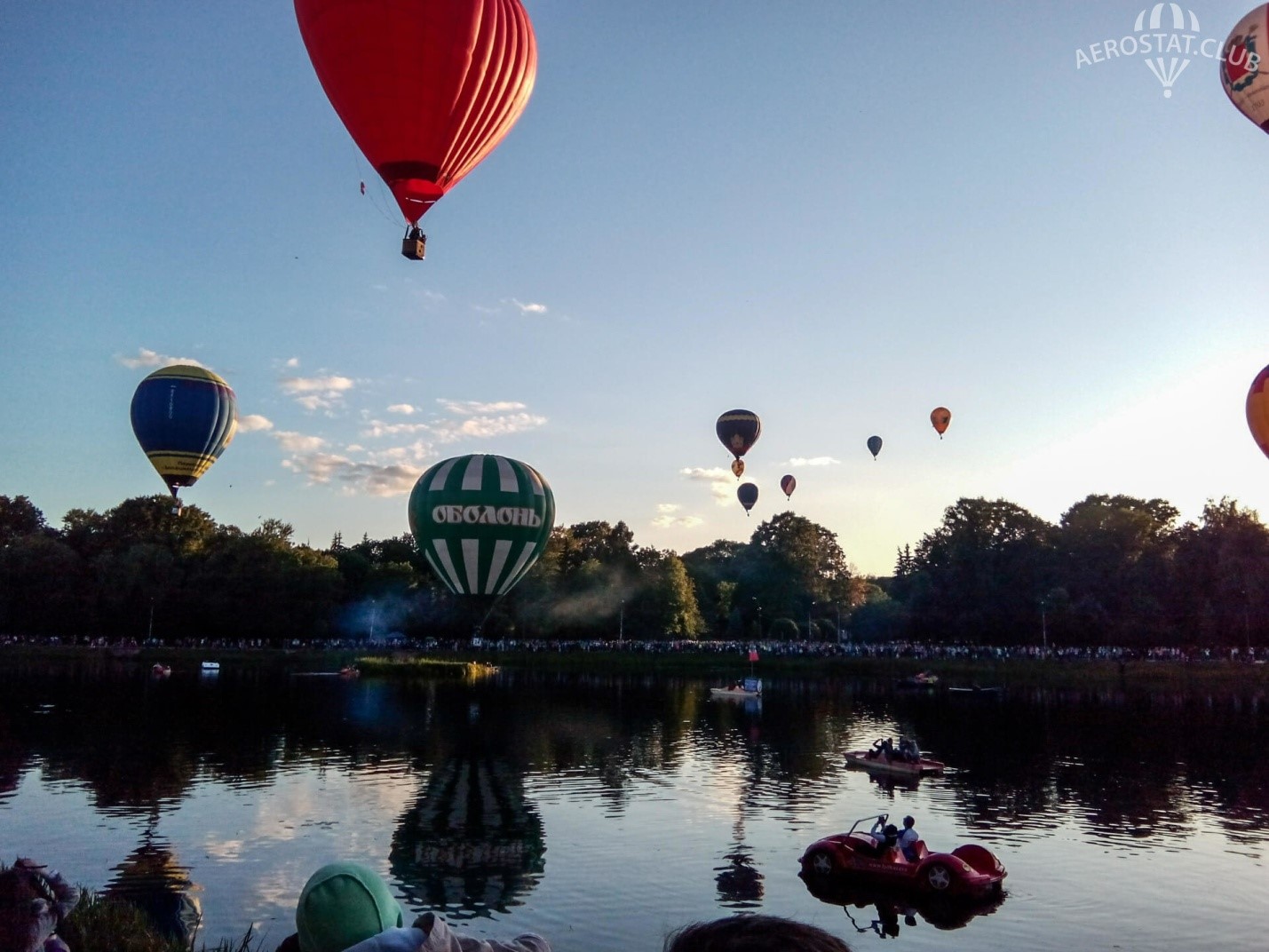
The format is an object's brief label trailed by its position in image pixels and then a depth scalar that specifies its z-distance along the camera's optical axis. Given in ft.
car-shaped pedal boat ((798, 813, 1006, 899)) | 60.49
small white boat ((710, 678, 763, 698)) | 181.98
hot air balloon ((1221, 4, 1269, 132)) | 95.91
